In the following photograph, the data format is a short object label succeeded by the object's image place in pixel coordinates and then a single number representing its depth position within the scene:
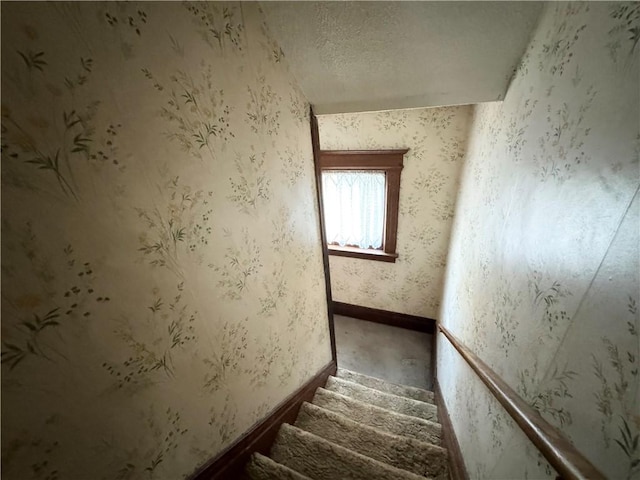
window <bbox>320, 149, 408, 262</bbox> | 2.75
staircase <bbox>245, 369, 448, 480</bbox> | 1.24
